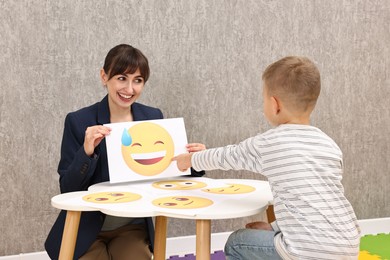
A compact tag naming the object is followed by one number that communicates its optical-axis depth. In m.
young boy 1.36
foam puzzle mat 2.33
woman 1.68
